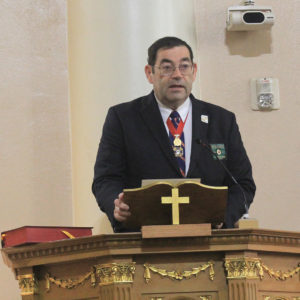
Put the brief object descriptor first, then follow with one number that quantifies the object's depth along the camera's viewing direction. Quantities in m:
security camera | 10.47
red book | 6.97
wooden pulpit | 6.54
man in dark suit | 7.72
